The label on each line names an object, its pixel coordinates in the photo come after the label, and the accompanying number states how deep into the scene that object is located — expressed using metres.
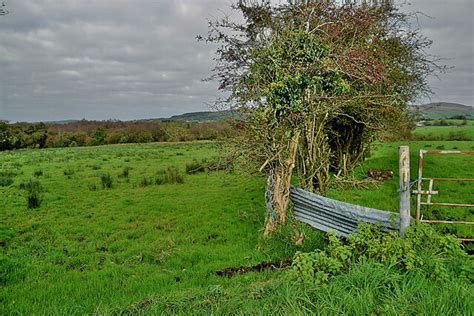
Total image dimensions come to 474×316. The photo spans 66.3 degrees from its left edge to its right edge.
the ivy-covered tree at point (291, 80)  7.40
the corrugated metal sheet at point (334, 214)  5.97
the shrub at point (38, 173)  19.18
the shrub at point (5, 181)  16.15
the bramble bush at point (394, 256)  4.60
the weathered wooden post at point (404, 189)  5.54
